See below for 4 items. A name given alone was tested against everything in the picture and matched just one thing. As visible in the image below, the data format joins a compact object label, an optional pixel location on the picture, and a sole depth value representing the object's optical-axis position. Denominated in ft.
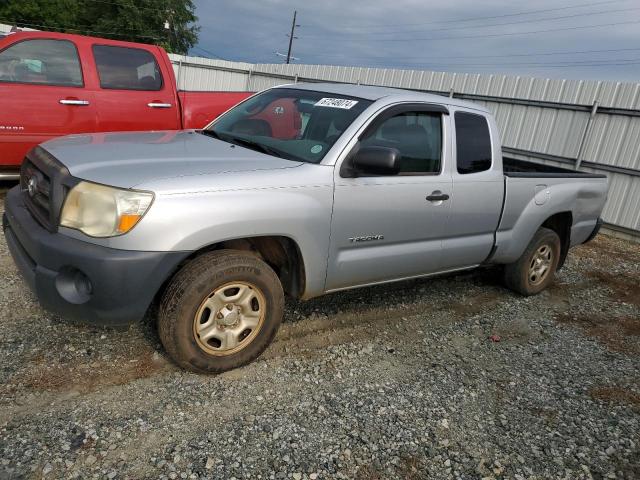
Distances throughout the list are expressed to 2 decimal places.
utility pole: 159.74
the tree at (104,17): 148.05
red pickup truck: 17.84
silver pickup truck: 8.49
